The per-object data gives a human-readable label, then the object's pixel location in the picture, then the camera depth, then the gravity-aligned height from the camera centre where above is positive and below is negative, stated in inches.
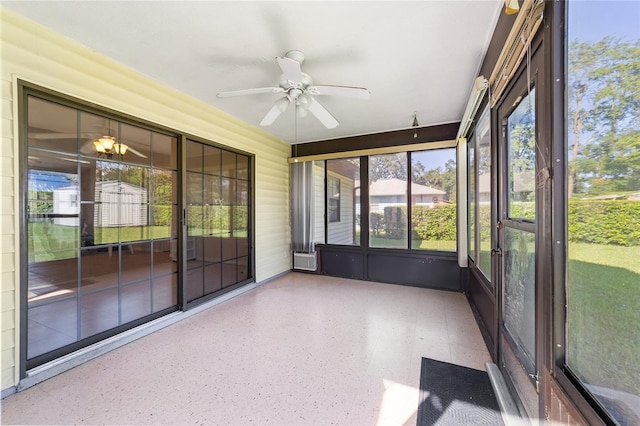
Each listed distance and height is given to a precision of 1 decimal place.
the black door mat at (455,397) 62.6 -50.8
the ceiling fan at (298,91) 79.2 +42.8
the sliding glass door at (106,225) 80.1 -4.9
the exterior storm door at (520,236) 55.2 -6.7
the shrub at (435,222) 160.9 -7.1
